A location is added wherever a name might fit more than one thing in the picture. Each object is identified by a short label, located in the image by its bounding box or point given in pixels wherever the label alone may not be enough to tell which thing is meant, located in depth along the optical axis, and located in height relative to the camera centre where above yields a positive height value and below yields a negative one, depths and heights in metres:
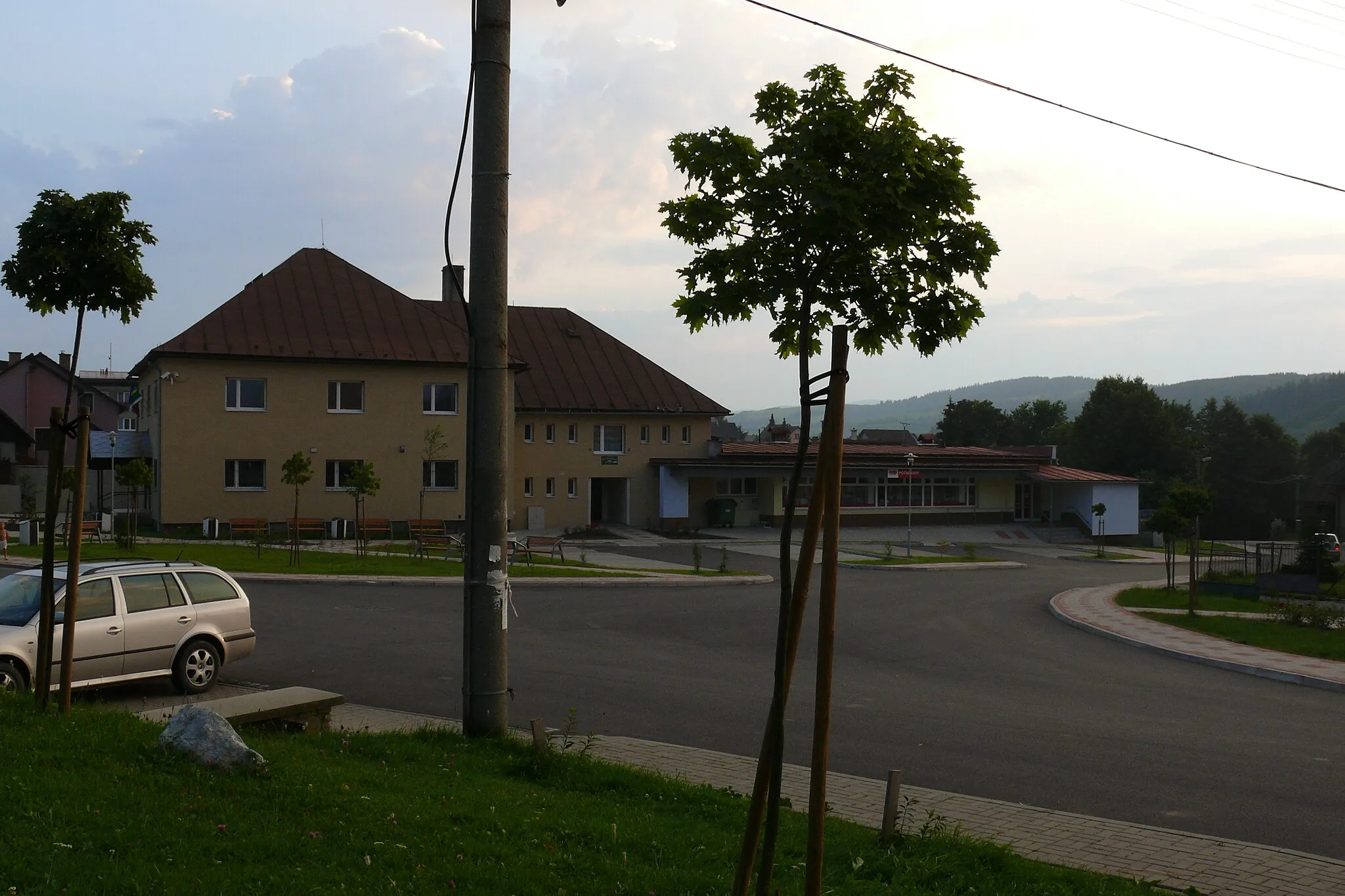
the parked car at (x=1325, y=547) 28.25 -1.22
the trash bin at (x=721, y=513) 51.31 -0.86
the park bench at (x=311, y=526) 39.31 -1.28
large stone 6.70 -1.52
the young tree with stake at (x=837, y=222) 4.98 +1.23
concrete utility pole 8.62 +0.70
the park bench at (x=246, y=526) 38.47 -1.28
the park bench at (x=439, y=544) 31.53 -1.52
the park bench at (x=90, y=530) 32.91 -1.27
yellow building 40.09 +3.07
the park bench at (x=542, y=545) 32.66 -1.60
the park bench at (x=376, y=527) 40.82 -1.33
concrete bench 8.51 -1.68
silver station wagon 11.26 -1.44
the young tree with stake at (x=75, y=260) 8.91 +1.82
